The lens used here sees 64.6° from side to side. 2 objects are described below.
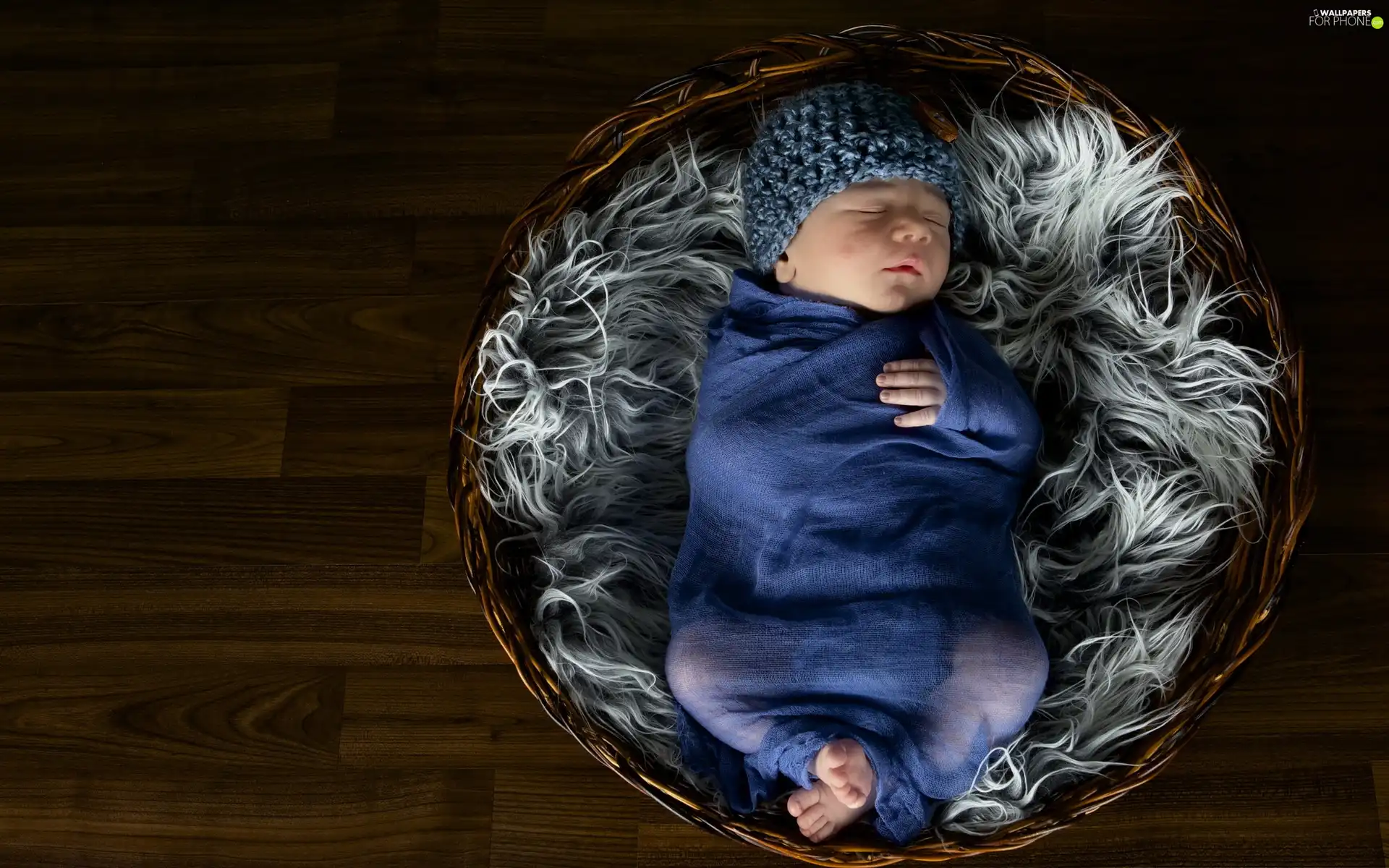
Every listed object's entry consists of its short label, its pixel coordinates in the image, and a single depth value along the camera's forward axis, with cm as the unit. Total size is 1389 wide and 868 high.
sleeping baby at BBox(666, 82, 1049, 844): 109
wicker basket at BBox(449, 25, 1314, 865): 106
